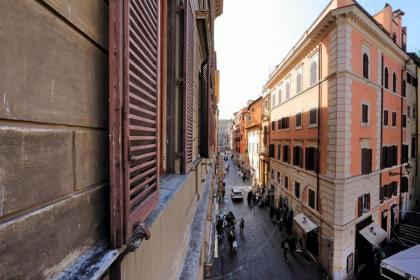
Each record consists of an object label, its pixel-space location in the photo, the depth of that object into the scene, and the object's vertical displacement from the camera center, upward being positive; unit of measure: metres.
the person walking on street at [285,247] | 14.42 -6.44
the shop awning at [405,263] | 10.05 -5.20
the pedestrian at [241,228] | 17.60 -6.34
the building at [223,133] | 110.62 +2.44
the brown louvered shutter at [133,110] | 1.26 +0.17
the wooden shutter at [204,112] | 6.63 +0.70
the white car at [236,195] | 26.85 -6.13
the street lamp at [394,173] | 16.56 -2.32
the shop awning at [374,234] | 13.83 -5.41
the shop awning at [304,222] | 14.33 -5.04
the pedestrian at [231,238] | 15.83 -6.30
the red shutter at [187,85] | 3.58 +0.82
